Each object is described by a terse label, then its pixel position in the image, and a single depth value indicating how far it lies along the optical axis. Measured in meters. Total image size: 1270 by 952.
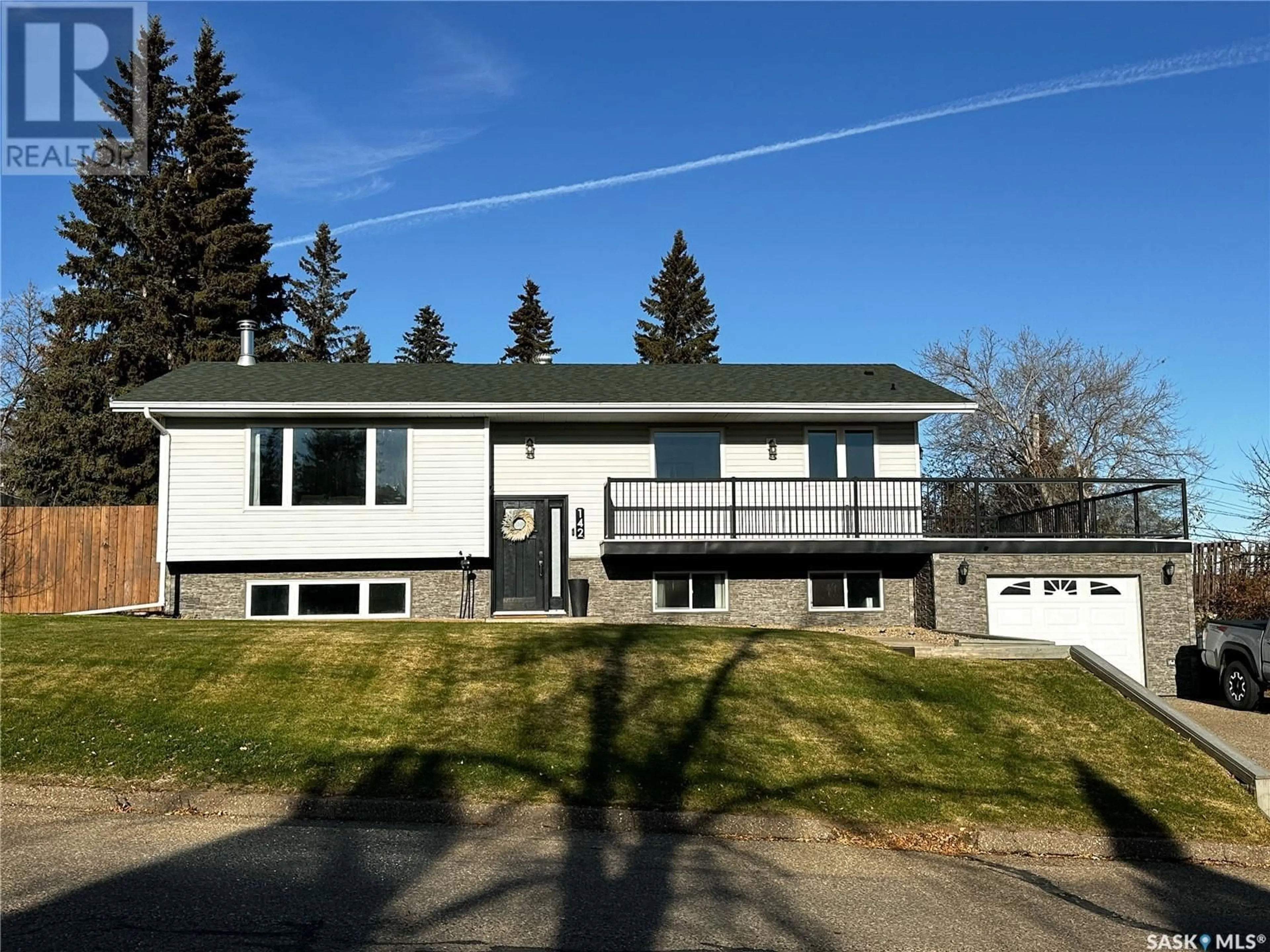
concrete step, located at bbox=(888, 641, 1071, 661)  13.58
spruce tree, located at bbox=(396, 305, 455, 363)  56.91
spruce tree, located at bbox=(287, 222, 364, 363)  47.38
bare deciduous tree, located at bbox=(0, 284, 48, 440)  38.78
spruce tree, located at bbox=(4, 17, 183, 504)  31.27
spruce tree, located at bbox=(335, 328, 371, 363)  48.19
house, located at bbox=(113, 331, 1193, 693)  17.09
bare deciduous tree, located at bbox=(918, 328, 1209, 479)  33.19
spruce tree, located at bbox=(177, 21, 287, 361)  34.16
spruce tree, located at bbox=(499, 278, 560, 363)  55.38
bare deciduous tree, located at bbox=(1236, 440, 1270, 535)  25.55
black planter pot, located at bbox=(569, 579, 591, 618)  17.84
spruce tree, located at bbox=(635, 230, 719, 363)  52.59
